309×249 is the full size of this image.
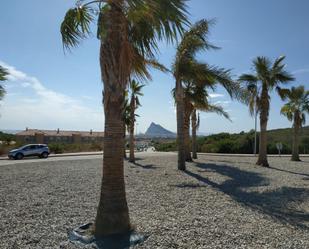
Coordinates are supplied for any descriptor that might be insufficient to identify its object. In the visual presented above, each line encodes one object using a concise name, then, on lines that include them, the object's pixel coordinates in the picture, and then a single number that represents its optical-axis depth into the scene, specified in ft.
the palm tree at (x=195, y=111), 58.77
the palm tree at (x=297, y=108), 62.62
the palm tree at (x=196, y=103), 53.02
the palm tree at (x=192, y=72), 38.30
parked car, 76.00
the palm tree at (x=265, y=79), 47.60
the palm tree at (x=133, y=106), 59.49
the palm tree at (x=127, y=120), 69.38
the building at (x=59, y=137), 160.10
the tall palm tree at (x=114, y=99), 13.75
